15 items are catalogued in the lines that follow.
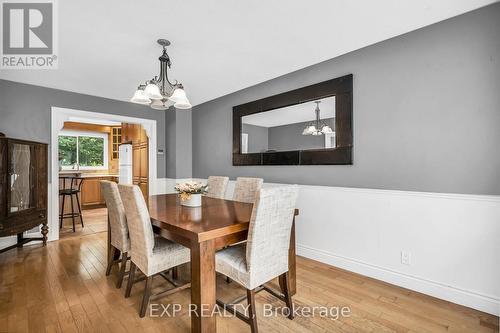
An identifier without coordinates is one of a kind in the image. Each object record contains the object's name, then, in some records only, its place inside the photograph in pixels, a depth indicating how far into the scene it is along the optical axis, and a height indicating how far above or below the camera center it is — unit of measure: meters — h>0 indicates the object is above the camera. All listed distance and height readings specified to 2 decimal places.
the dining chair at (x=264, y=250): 1.56 -0.58
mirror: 2.72 +0.52
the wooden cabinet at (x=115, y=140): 6.89 +0.75
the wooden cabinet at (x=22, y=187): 2.81 -0.26
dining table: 1.49 -0.49
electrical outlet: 2.26 -0.87
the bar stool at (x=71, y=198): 4.17 -0.59
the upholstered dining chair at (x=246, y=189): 2.83 -0.28
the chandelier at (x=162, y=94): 2.26 +0.70
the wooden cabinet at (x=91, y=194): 6.23 -0.73
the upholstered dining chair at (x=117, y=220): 2.14 -0.50
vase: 2.36 -0.35
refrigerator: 5.75 +0.08
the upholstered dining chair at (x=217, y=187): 3.21 -0.28
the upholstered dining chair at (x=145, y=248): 1.79 -0.66
